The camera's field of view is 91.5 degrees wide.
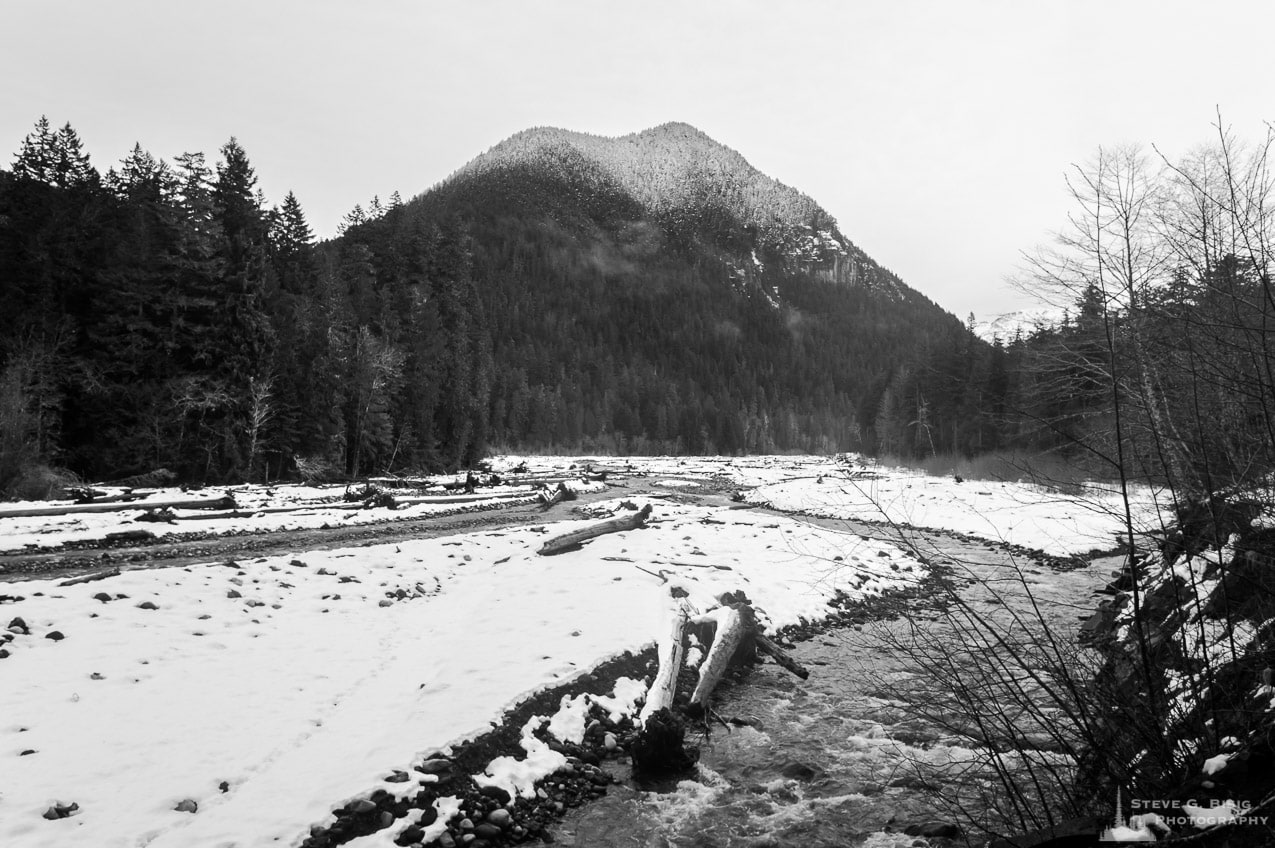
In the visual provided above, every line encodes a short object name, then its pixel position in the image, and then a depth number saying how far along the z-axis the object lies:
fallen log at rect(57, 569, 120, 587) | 9.70
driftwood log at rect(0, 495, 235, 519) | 18.06
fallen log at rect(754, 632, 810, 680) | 9.52
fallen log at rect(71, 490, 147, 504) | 20.84
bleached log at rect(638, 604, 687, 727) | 7.58
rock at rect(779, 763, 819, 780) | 6.68
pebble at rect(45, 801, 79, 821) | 4.79
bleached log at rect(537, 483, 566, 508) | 29.08
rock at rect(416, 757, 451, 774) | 5.95
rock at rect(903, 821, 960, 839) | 5.24
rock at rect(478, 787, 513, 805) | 5.93
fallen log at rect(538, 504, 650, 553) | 14.72
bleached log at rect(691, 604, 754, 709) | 8.46
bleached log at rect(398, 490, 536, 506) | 27.30
